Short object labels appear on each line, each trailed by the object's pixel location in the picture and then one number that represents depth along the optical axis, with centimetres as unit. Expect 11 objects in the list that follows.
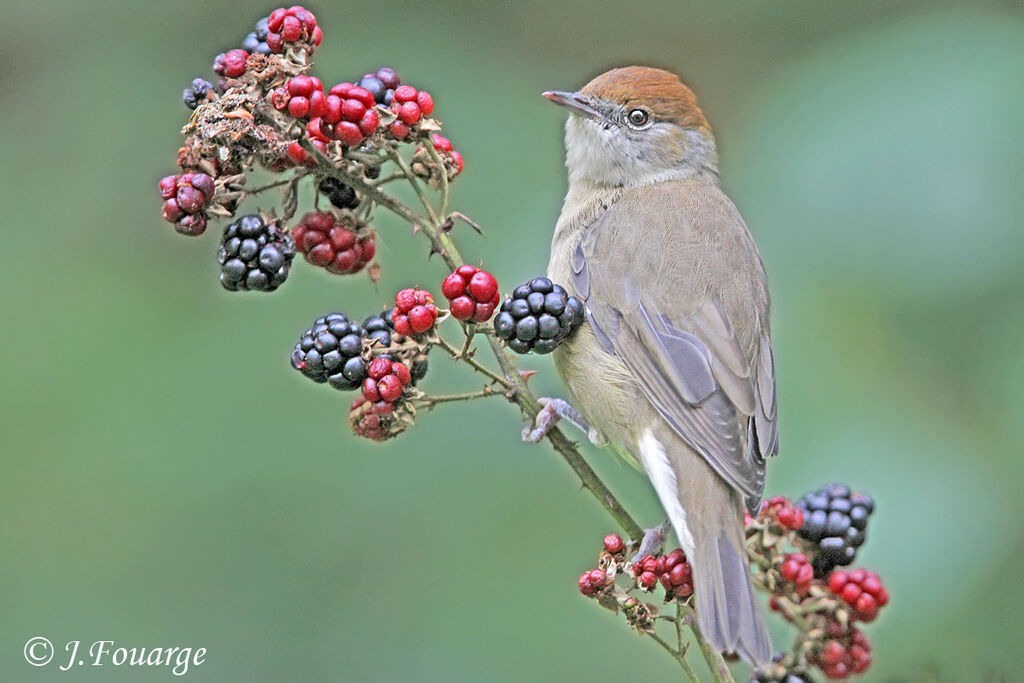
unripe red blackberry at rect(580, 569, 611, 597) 492
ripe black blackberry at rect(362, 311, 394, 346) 547
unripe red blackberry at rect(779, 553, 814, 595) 529
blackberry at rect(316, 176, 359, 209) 564
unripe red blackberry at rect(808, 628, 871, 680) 513
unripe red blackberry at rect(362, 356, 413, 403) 521
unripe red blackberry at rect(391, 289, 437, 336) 526
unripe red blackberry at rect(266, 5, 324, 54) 518
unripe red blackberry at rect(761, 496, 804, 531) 542
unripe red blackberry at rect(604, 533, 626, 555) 502
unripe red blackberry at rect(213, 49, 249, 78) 518
